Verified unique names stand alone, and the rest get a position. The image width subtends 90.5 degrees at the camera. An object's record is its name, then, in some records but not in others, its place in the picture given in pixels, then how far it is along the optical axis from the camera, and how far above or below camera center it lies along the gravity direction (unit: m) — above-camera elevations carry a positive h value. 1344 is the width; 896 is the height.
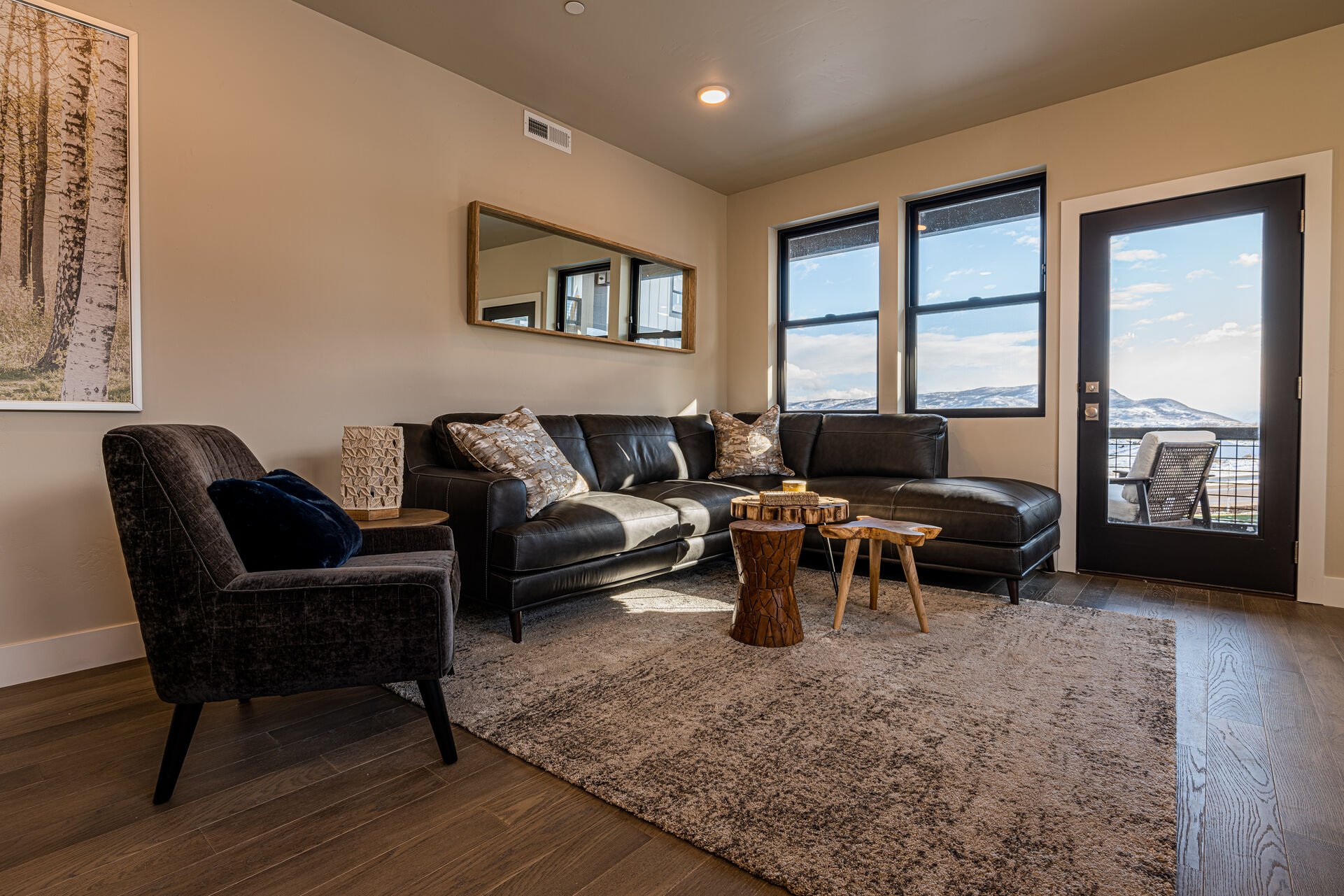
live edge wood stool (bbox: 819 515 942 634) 2.62 -0.36
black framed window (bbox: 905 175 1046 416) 4.03 +0.92
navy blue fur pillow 1.61 -0.21
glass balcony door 3.20 +0.31
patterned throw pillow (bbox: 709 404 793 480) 4.27 -0.01
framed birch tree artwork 2.16 +0.77
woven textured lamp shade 2.39 -0.10
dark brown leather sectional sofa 2.56 -0.26
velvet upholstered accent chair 1.45 -0.38
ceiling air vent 3.79 +1.82
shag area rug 1.29 -0.77
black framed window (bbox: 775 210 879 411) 4.71 +0.96
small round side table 2.16 -0.26
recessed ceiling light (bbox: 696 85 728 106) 3.58 +1.91
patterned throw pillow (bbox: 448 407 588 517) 2.82 -0.06
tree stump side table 2.44 -0.50
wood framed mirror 3.56 +0.97
